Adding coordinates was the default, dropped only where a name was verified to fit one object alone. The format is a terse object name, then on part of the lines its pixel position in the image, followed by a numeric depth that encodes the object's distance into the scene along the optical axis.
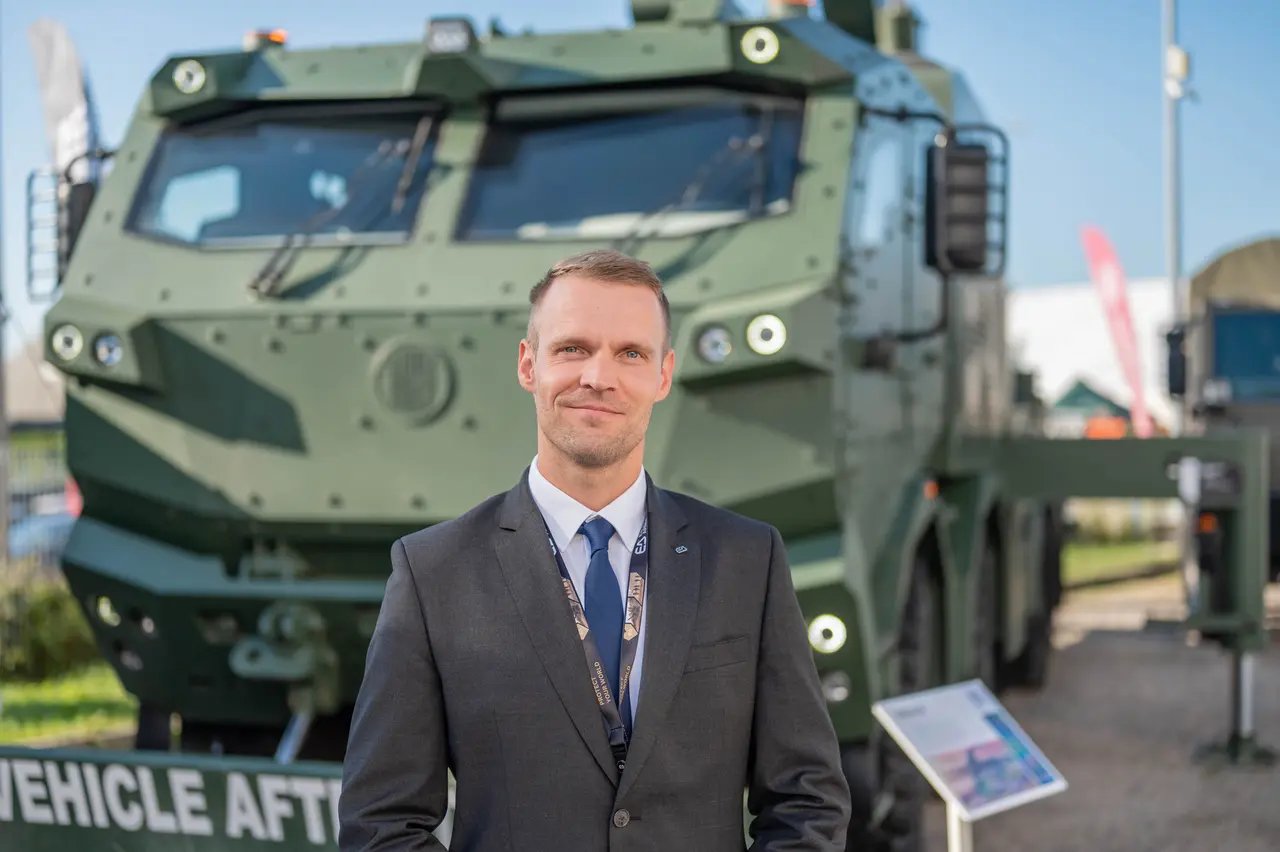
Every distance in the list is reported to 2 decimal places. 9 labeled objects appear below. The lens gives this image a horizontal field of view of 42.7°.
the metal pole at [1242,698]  8.30
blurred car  14.01
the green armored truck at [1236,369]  14.34
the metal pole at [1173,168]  18.47
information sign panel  4.75
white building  29.59
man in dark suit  2.25
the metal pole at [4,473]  10.82
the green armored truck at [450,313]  5.08
